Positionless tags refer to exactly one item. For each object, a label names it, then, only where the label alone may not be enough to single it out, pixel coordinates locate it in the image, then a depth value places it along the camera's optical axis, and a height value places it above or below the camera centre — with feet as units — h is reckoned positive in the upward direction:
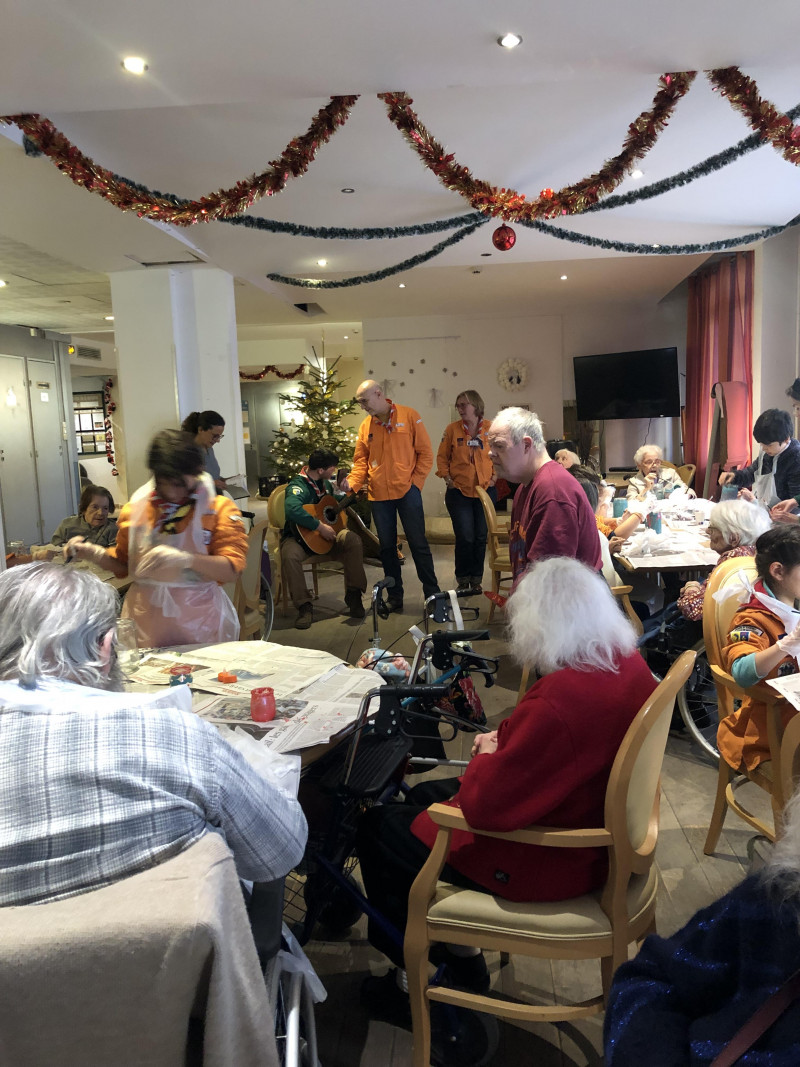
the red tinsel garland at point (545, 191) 10.56 +4.58
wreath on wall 34.09 +3.07
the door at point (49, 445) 33.55 +0.62
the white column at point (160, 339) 20.95 +3.32
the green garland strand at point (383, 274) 18.40 +5.19
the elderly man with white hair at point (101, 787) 3.33 -1.56
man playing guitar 18.42 -2.29
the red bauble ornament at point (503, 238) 16.96 +4.68
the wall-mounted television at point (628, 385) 31.24 +2.15
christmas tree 29.94 +0.76
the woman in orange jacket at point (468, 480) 20.13 -1.04
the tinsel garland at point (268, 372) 44.78 +4.64
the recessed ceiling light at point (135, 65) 9.29 +4.97
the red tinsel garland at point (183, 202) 11.05 +4.59
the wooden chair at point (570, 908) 4.78 -3.18
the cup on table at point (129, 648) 7.57 -2.14
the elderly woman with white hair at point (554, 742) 4.85 -2.02
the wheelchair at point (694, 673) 10.92 -3.92
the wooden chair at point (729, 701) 7.00 -2.72
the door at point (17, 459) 31.30 +0.03
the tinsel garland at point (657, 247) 18.76 +5.18
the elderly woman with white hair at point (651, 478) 18.66 -1.15
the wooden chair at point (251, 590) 12.87 -2.49
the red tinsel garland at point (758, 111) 10.18 +4.60
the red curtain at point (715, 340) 24.32 +3.38
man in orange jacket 18.03 -0.69
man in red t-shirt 8.70 -0.75
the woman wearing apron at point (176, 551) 8.70 -1.17
